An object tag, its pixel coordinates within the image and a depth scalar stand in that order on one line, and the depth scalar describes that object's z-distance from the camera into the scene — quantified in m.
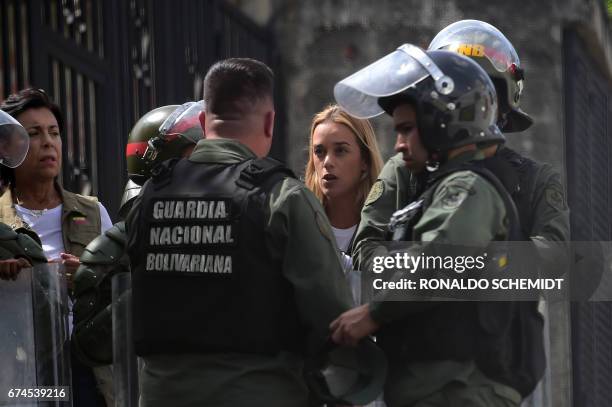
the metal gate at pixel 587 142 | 26.82
